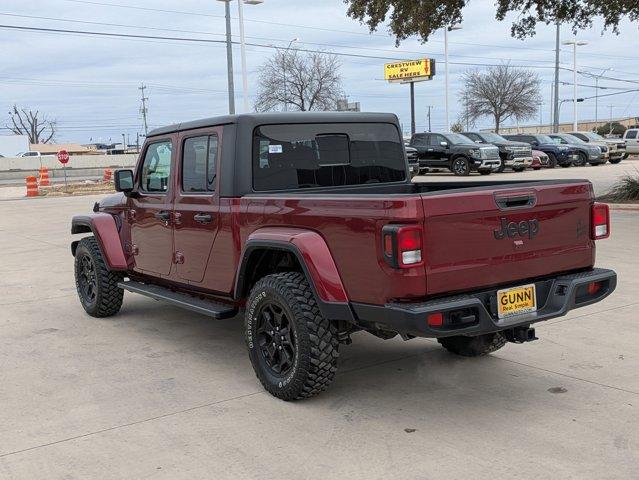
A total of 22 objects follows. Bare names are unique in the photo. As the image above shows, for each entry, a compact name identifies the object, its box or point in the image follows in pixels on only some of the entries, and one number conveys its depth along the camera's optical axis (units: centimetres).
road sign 3065
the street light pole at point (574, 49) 5441
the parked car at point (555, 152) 3234
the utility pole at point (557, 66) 4752
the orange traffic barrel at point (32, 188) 2800
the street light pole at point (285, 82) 4925
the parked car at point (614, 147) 3441
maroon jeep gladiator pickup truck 376
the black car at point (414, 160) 2533
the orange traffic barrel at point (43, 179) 3478
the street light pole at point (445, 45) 4652
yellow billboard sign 6091
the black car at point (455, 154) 2719
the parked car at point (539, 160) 3128
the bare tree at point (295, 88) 4934
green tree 1588
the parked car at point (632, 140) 3656
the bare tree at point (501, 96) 6669
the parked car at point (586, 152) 3247
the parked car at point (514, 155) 2966
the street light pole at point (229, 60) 3017
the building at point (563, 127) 9856
